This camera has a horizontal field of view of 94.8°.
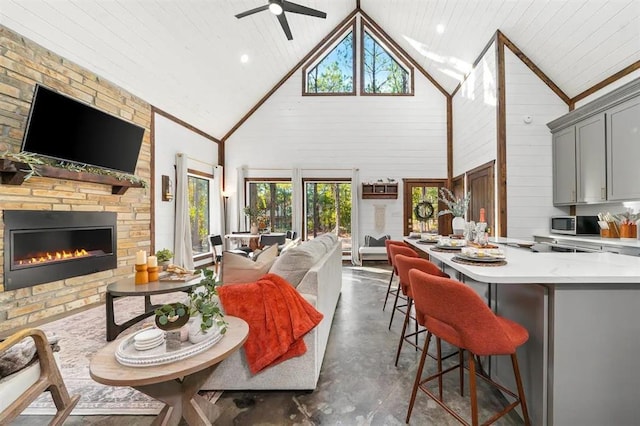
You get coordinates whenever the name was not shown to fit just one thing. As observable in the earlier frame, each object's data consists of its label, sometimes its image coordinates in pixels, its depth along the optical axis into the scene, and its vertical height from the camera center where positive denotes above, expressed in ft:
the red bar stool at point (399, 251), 9.16 -1.23
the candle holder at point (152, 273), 9.85 -2.00
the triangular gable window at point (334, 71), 23.70 +11.43
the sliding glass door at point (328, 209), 23.98 +0.33
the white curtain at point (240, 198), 23.45 +1.22
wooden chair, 4.28 -2.76
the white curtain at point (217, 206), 22.80 +0.57
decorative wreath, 23.06 +0.14
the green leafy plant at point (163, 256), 11.21 -1.63
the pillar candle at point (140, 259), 9.51 -1.48
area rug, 5.97 -3.93
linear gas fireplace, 9.81 -1.23
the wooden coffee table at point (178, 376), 3.91 -2.17
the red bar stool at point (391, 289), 10.78 -3.61
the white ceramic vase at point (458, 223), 10.41 -0.36
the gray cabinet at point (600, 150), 10.89 +2.60
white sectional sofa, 6.36 -3.17
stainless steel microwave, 12.96 -0.56
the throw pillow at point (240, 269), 7.00 -1.34
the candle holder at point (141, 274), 9.44 -1.96
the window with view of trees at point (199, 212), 20.44 +0.09
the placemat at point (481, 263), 5.80 -1.01
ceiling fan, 11.10 +8.01
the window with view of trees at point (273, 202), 24.21 +0.92
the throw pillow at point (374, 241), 23.03 -2.20
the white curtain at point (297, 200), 23.29 +1.04
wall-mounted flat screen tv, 9.82 +3.09
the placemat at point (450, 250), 8.43 -1.08
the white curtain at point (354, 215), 22.75 -0.16
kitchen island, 4.78 -2.23
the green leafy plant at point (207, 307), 4.77 -1.55
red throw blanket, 6.10 -2.22
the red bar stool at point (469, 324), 4.45 -1.74
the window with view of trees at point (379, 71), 23.47 +11.41
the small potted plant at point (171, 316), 4.50 -1.59
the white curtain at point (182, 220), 17.78 -0.41
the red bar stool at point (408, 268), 6.92 -1.37
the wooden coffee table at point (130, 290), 8.63 -2.29
